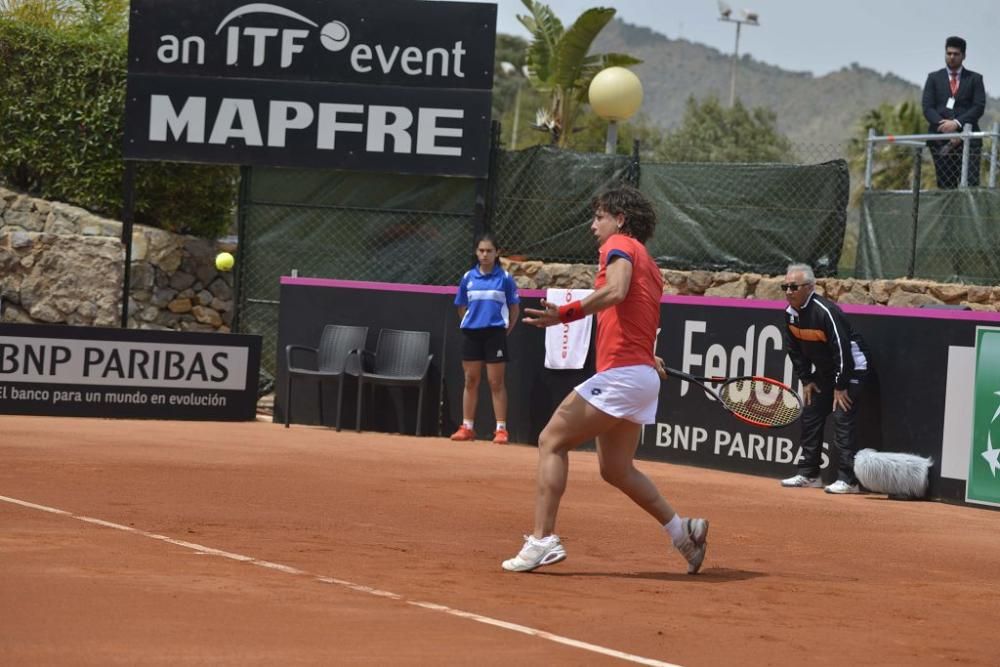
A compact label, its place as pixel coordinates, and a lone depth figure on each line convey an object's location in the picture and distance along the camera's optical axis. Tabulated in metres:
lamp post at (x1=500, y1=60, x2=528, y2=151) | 84.56
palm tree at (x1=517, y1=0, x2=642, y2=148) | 31.89
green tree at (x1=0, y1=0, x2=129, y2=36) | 22.42
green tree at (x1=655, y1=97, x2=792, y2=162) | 70.69
